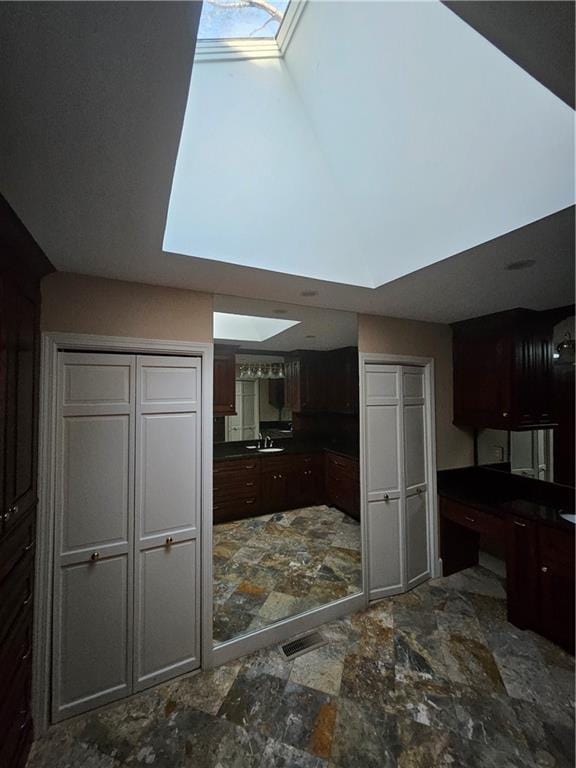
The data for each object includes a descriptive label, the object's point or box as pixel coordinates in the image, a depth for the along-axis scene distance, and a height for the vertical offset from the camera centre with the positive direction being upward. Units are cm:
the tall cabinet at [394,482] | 266 -81
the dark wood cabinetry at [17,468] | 118 -32
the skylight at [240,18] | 116 +144
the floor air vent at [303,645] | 208 -173
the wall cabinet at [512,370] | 262 +17
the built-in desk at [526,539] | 202 -110
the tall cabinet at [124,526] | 169 -78
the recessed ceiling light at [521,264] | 164 +67
